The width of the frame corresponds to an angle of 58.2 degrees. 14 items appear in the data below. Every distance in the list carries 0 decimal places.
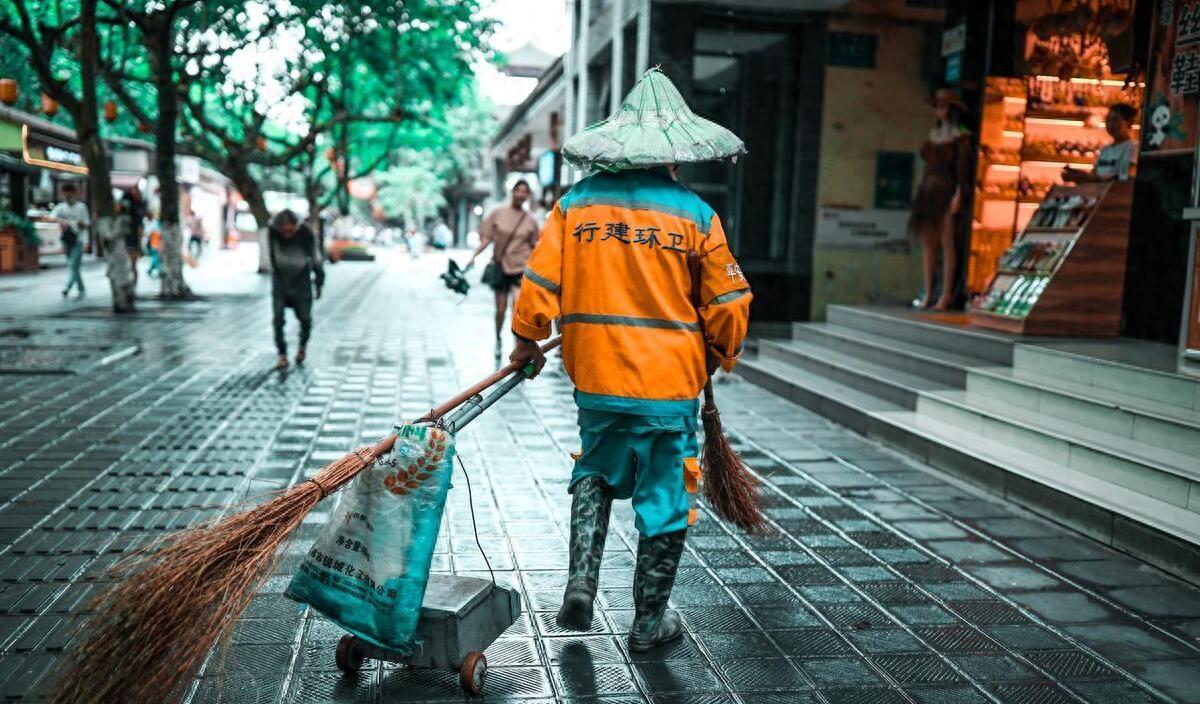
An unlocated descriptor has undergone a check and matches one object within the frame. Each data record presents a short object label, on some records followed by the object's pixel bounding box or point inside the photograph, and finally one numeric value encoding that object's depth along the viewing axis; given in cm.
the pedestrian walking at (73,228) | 1831
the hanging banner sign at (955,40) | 1155
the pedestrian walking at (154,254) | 2550
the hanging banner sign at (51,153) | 2977
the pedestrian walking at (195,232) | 3469
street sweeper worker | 392
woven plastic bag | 344
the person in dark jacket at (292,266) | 1020
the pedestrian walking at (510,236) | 1135
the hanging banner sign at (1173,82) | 740
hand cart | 359
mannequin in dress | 1124
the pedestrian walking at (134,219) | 1884
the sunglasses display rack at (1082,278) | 865
